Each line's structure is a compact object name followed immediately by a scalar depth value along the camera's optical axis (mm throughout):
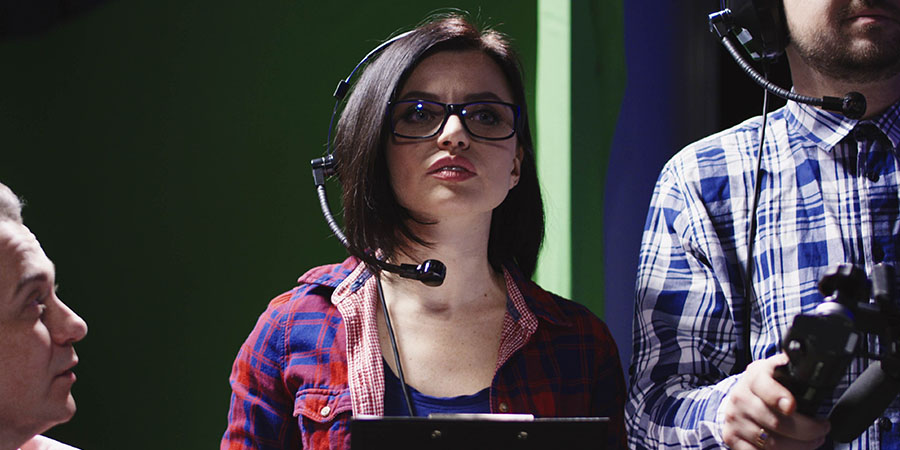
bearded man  2924
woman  2988
